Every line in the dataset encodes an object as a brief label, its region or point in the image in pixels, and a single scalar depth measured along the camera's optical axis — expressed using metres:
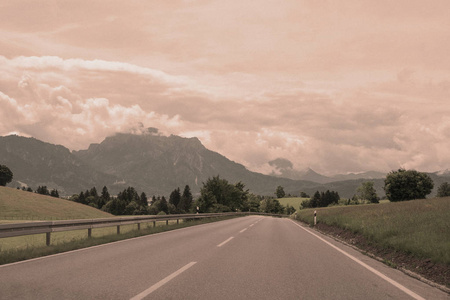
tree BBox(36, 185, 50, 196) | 184.38
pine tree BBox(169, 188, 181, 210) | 198.66
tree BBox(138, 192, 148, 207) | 187.56
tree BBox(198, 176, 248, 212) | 69.28
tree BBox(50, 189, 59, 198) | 180.62
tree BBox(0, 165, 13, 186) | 126.38
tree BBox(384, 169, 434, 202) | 75.19
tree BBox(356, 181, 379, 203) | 158.00
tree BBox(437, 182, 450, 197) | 126.75
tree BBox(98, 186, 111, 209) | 175.56
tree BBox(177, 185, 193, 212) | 179.45
